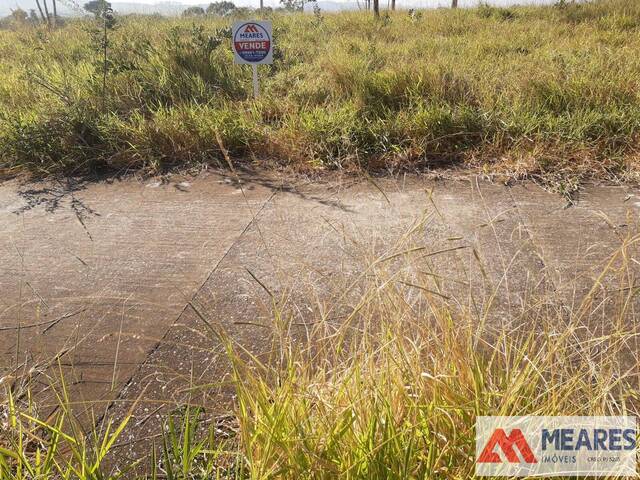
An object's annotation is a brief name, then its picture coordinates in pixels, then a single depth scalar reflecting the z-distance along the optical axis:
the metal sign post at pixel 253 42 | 4.01
